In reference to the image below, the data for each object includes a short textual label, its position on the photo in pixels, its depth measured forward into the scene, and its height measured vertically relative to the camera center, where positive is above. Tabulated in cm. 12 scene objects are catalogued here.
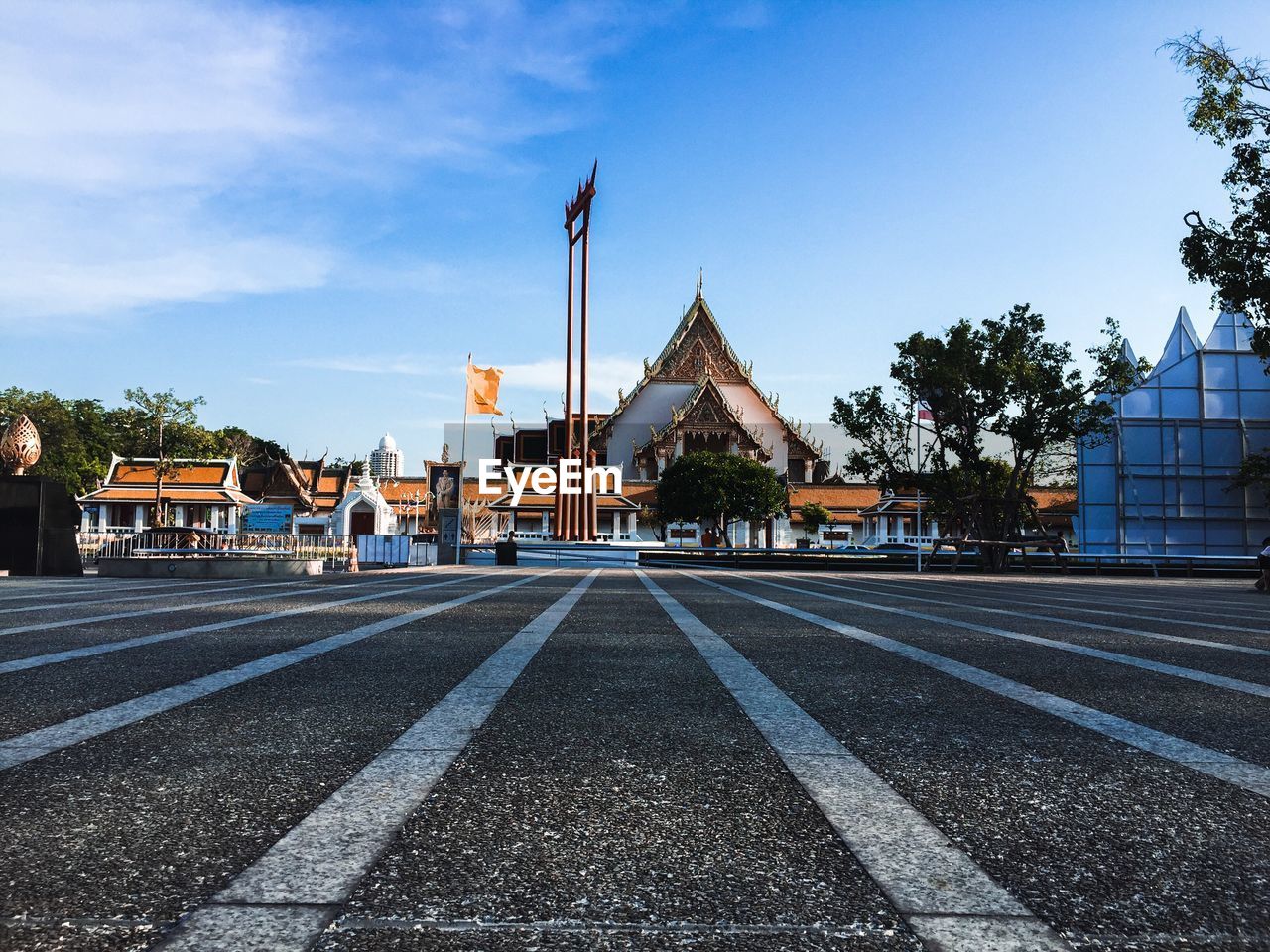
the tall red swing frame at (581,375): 4204 +673
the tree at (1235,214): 1595 +586
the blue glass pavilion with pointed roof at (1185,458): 3762 +239
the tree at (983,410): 2830 +341
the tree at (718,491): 4950 +127
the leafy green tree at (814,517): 6197 -23
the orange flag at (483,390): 4744 +659
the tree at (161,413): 4678 +533
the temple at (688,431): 6078 +597
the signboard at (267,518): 5397 -30
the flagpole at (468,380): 4724 +707
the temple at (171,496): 5616 +105
